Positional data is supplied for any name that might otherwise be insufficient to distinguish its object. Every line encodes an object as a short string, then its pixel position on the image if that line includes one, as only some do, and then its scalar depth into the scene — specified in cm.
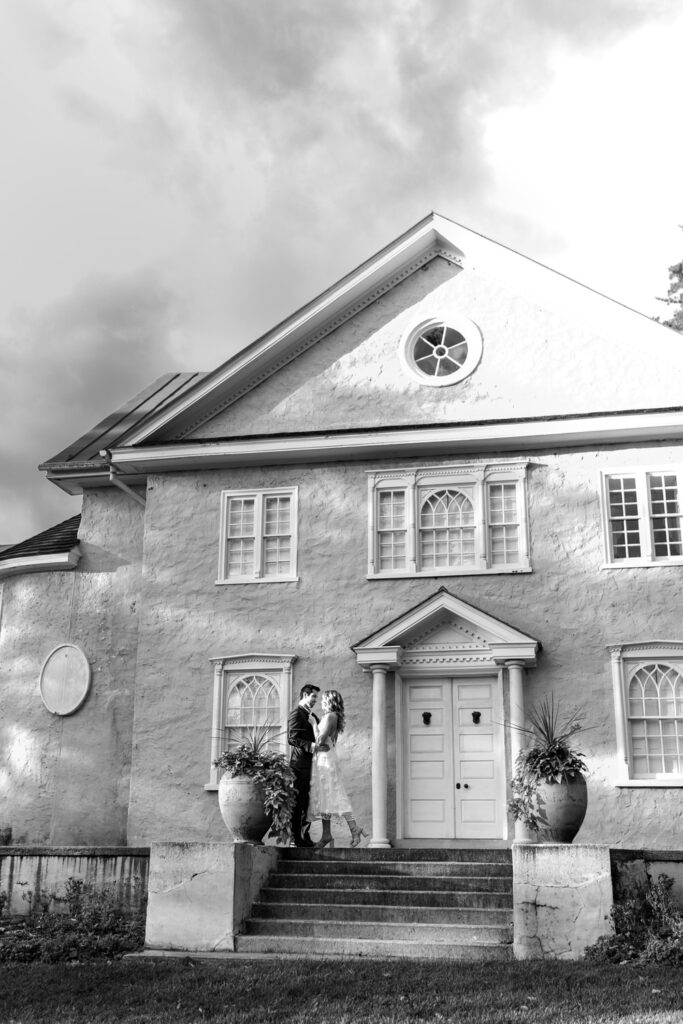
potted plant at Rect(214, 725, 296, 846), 1248
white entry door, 1628
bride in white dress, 1404
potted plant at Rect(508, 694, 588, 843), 1128
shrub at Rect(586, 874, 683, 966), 1000
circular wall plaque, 1888
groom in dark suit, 1395
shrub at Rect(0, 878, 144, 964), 1112
